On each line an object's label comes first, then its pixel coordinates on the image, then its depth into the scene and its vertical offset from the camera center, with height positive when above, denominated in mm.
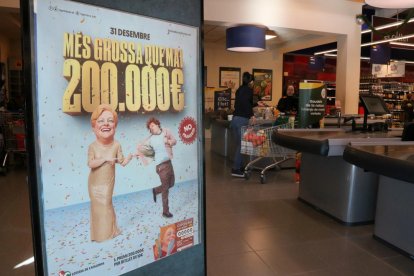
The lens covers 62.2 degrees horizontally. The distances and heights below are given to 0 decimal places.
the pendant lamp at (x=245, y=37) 7469 +1492
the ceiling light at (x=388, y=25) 7164 +1725
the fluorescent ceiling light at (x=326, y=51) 11672 +2159
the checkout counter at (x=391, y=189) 2262 -665
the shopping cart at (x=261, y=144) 5004 -569
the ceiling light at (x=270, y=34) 9553 +2009
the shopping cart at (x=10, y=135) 6035 -575
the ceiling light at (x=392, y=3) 4211 +1282
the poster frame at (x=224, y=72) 12031 +1138
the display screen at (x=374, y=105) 3674 +13
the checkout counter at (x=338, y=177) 3129 -705
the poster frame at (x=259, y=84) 11909 +752
